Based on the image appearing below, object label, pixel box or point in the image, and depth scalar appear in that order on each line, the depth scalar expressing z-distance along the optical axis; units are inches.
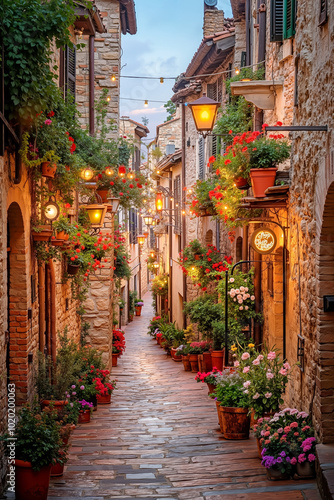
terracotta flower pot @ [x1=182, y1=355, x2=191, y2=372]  577.6
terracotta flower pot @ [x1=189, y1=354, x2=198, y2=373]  568.4
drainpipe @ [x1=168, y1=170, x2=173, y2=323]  933.2
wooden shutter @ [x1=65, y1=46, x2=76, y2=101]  464.6
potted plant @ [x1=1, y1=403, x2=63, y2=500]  222.7
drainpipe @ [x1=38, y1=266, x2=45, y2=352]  319.6
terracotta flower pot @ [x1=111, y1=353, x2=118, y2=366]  625.5
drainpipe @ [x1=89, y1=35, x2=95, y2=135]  545.5
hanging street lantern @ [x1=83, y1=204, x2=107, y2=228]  453.1
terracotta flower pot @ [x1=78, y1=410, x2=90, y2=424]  370.2
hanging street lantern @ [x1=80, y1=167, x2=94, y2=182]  441.7
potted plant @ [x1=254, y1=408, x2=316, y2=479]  236.8
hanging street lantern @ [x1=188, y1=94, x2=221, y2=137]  332.8
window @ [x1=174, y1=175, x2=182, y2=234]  871.7
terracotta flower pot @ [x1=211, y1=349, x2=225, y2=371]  513.7
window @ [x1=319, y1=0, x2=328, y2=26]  218.2
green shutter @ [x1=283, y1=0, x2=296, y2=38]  320.5
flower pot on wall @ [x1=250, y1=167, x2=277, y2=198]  325.1
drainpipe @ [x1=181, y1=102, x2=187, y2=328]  781.9
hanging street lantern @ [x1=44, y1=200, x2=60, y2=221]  305.6
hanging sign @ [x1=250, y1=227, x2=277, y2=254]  327.0
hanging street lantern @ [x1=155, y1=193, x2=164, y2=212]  845.5
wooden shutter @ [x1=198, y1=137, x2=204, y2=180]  721.0
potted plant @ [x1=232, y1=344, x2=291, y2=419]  277.6
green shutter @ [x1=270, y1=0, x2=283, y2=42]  359.6
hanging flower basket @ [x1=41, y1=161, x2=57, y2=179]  297.3
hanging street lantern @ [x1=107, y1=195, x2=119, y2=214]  546.6
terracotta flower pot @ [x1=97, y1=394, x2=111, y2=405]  436.1
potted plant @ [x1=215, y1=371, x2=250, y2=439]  308.3
